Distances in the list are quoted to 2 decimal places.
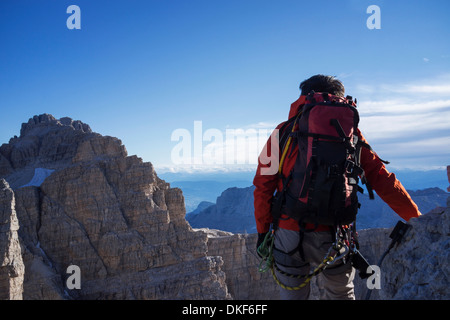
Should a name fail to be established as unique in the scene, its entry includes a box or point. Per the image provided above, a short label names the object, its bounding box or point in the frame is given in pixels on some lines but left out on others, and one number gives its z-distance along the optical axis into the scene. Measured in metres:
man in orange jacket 4.65
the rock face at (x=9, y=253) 21.92
